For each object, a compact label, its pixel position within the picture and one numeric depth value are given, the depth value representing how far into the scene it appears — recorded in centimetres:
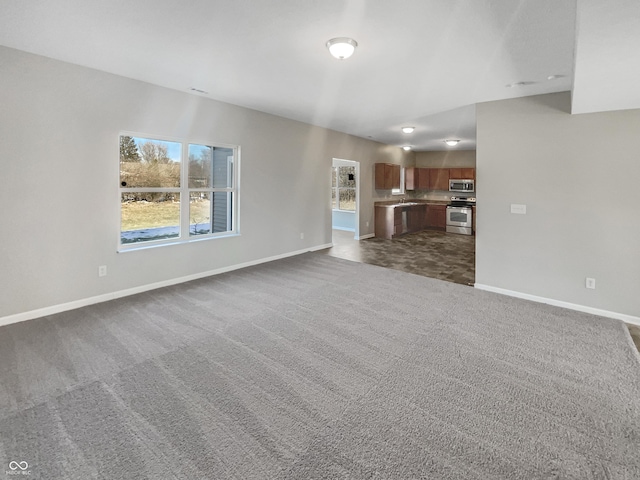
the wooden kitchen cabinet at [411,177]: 1064
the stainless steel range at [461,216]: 952
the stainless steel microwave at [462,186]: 993
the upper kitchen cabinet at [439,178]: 1032
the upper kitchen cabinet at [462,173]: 989
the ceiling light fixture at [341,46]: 274
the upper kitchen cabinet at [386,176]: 876
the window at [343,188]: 976
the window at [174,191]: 414
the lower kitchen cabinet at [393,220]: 866
